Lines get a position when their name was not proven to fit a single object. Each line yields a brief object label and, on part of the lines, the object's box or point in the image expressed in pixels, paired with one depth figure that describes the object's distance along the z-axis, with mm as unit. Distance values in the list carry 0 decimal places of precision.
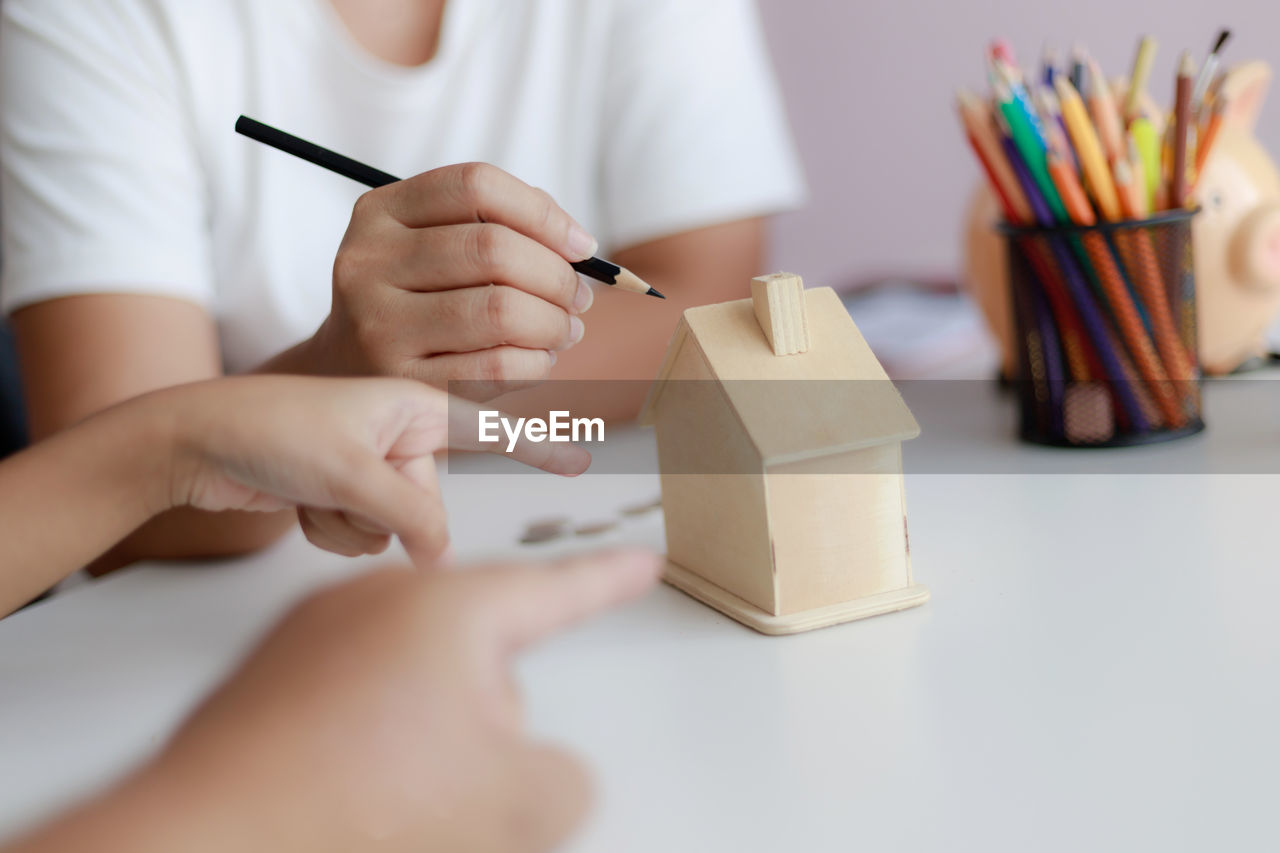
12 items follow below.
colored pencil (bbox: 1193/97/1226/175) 553
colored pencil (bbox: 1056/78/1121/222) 528
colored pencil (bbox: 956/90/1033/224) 548
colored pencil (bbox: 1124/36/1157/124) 563
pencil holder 531
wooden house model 362
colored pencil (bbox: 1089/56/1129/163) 534
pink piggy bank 602
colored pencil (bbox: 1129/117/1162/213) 543
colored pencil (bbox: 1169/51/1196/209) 531
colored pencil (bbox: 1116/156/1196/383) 528
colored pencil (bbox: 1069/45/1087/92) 566
